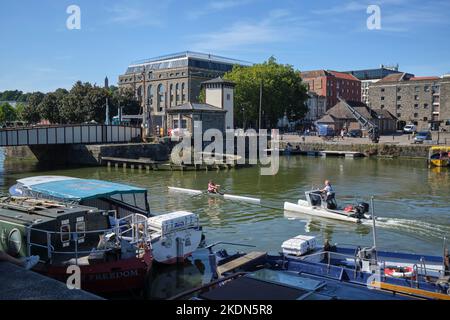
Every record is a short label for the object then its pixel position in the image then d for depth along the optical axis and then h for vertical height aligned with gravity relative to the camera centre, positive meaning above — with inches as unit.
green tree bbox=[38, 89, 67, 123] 4104.3 +225.0
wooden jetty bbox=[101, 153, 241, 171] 2015.3 -139.2
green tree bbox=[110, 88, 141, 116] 3816.4 +253.8
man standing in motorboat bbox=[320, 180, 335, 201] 1092.5 -141.8
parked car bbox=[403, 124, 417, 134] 3867.1 +29.7
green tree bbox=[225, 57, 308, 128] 3553.2 +313.4
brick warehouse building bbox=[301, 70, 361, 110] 5516.7 +581.8
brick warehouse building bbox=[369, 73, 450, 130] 3870.6 +290.9
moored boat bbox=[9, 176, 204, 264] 669.3 -116.9
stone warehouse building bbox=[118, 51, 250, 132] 4311.0 +529.0
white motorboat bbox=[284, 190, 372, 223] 1015.0 -174.1
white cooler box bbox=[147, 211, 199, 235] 663.4 -127.3
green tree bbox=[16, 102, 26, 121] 4506.6 +196.7
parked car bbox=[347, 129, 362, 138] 3548.2 -10.3
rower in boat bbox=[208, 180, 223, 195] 1375.5 -162.6
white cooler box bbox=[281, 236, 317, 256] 693.3 -167.6
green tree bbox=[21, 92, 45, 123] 4409.5 +205.1
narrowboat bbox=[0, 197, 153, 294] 564.4 -142.2
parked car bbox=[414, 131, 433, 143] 2805.1 -26.8
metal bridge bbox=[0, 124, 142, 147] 2186.3 -9.0
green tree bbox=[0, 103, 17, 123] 5191.9 +223.4
